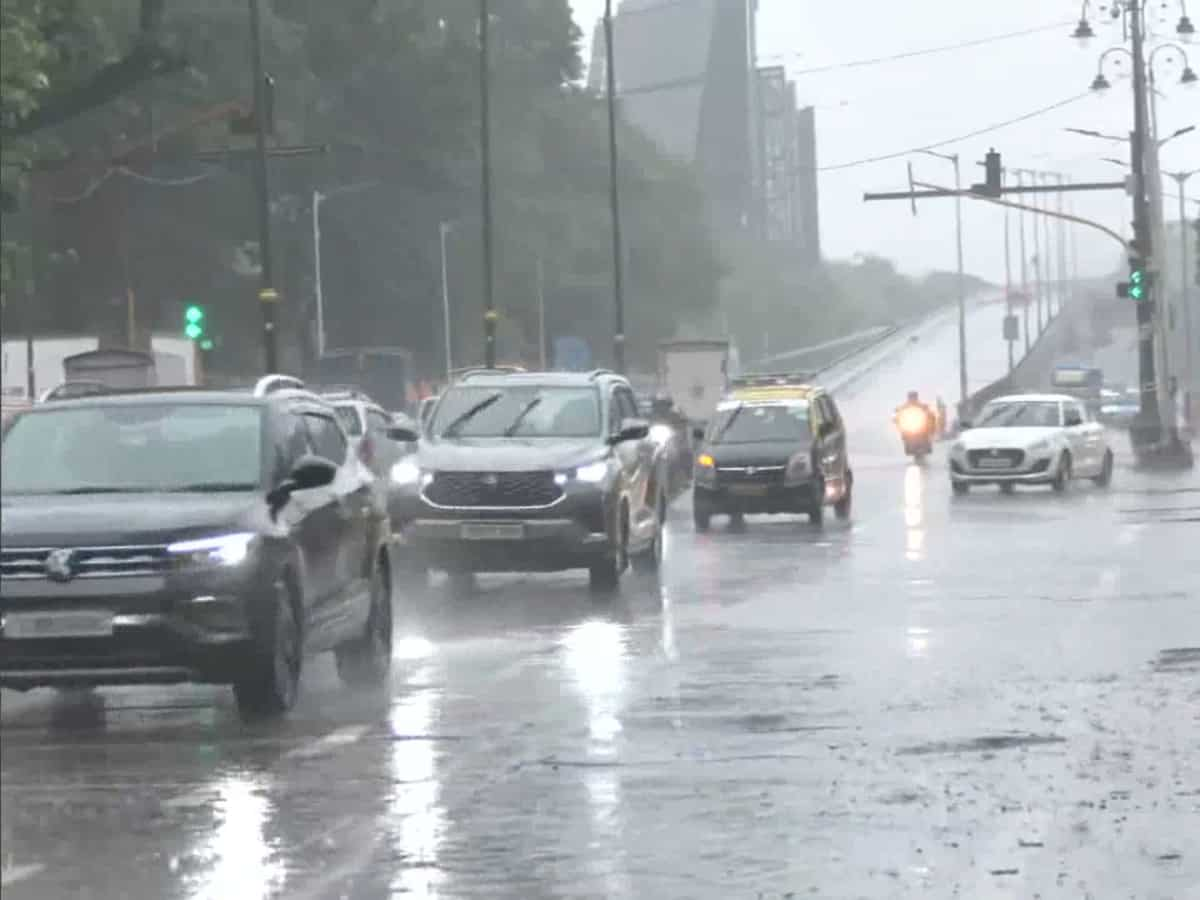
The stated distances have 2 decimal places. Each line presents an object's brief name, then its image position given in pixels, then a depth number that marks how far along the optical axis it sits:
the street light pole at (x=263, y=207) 43.65
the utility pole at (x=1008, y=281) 156.62
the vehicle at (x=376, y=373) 82.50
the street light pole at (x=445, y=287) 100.44
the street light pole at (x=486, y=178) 56.91
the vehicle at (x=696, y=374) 74.69
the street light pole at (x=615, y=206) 65.56
